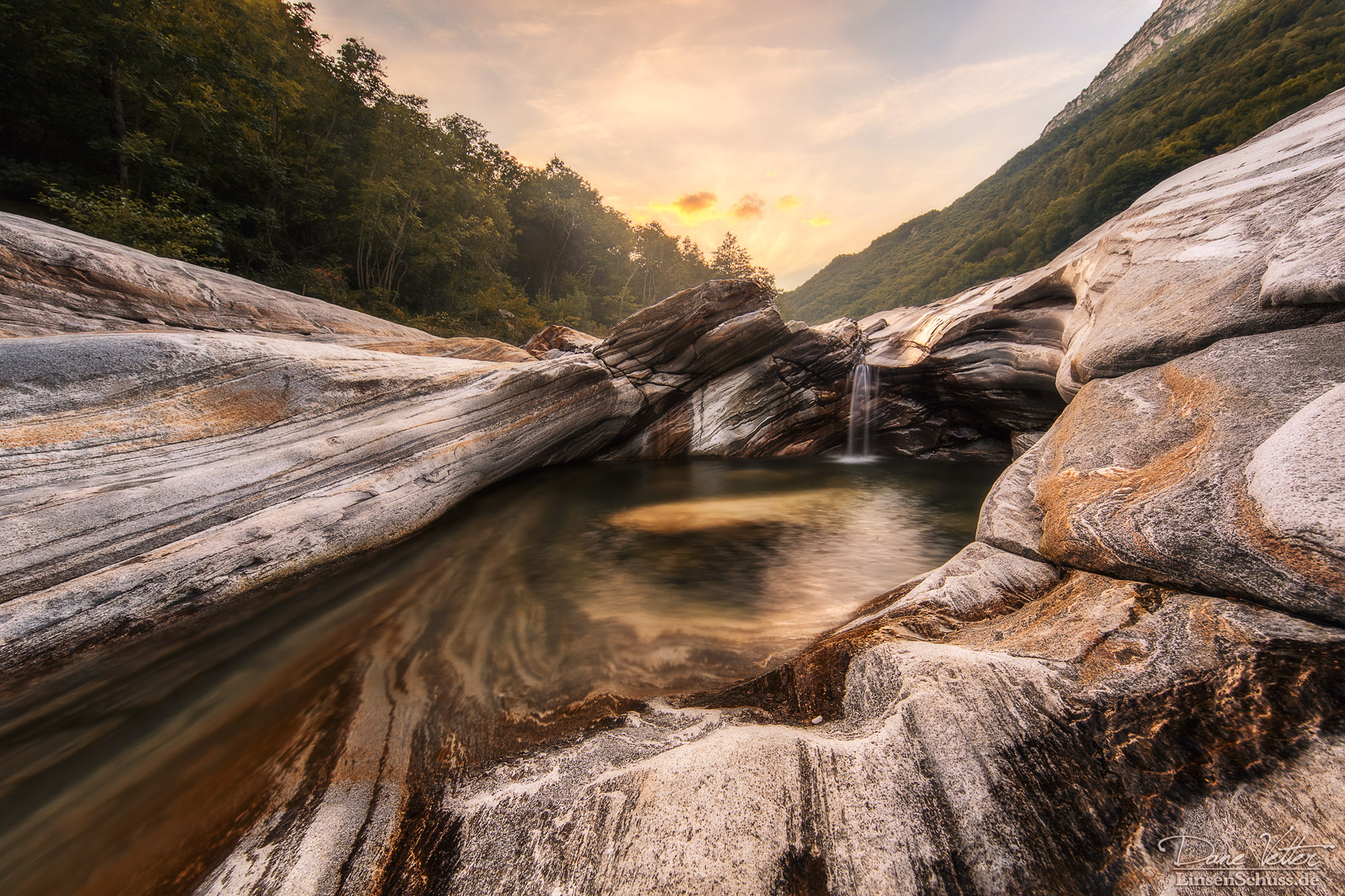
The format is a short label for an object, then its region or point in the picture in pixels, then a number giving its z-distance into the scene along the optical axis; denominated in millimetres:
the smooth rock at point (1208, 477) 1824
